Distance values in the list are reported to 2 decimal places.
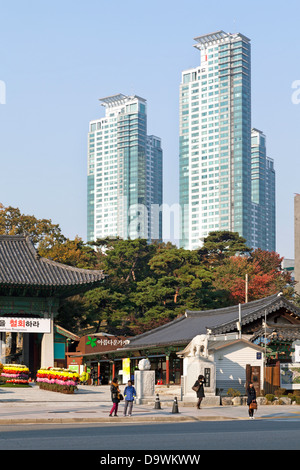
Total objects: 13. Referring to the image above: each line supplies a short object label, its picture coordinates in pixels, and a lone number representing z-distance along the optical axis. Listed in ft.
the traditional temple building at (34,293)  179.32
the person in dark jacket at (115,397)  98.27
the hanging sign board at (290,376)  147.64
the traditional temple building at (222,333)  157.89
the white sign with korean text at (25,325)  176.35
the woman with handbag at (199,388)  119.44
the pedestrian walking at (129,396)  98.27
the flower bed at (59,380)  143.33
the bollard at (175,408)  106.83
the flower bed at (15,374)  157.25
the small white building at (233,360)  141.18
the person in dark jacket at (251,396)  100.61
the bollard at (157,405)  113.29
